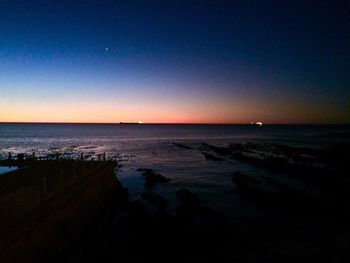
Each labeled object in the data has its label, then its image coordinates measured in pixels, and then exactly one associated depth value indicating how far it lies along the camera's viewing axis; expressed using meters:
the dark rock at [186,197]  26.02
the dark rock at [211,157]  58.94
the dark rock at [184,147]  87.06
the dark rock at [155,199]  25.18
